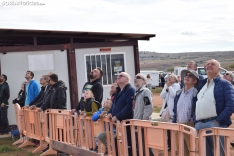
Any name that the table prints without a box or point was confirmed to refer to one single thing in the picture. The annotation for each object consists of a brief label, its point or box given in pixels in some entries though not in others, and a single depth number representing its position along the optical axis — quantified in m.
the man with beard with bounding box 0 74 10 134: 11.92
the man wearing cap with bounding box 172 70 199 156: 6.14
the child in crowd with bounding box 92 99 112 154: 7.01
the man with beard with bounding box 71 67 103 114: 8.40
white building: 12.74
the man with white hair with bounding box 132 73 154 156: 6.45
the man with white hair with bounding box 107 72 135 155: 6.66
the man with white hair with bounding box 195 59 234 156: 5.40
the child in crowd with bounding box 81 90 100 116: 7.74
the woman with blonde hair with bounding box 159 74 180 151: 8.10
